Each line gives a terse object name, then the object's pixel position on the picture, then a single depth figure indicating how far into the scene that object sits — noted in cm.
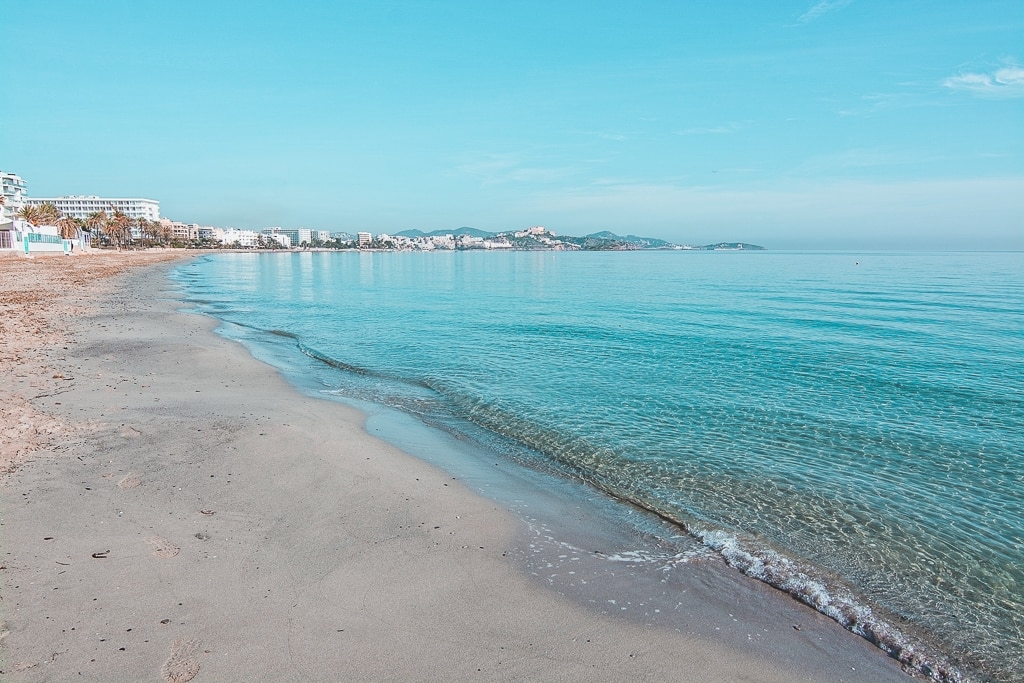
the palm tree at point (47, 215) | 9781
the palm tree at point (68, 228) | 10506
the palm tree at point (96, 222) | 13688
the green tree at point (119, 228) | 13650
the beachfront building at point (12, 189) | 14248
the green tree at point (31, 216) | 9138
